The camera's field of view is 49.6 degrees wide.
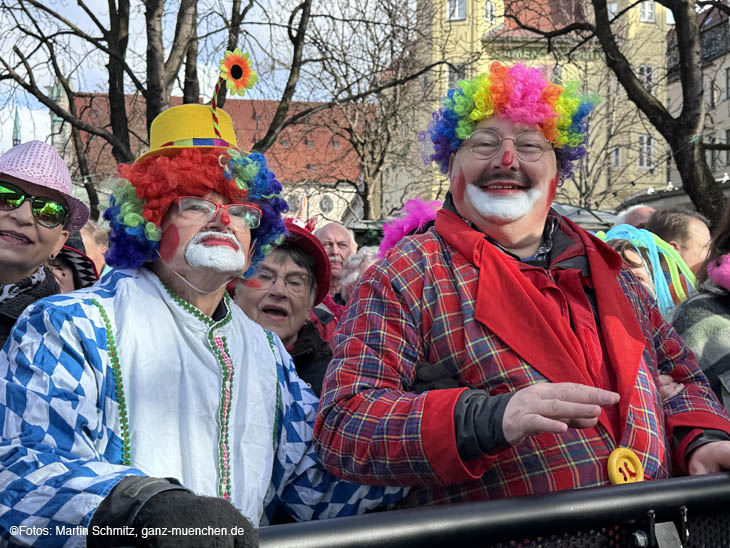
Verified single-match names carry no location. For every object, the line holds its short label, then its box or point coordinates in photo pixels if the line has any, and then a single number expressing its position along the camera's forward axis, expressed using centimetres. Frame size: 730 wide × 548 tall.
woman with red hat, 332
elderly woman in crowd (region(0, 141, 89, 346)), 298
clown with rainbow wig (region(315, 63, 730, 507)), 176
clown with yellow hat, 153
